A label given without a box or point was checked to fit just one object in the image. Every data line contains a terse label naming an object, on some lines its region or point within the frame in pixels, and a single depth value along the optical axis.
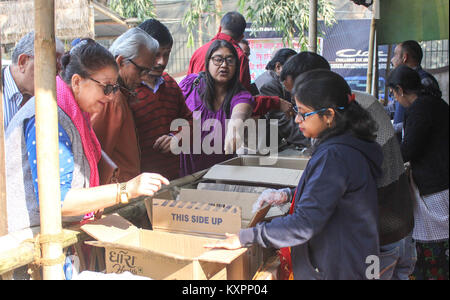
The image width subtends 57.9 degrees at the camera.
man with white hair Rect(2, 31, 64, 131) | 2.39
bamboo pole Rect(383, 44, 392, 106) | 5.49
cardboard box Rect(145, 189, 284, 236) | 1.63
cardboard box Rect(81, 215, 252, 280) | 1.35
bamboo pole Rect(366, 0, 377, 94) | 4.82
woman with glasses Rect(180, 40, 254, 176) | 2.87
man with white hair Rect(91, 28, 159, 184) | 2.27
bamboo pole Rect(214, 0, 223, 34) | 9.53
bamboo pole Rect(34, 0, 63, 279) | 1.31
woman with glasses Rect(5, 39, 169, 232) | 1.49
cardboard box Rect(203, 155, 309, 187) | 2.34
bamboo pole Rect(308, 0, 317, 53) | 4.09
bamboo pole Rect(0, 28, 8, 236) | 1.53
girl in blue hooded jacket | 1.34
